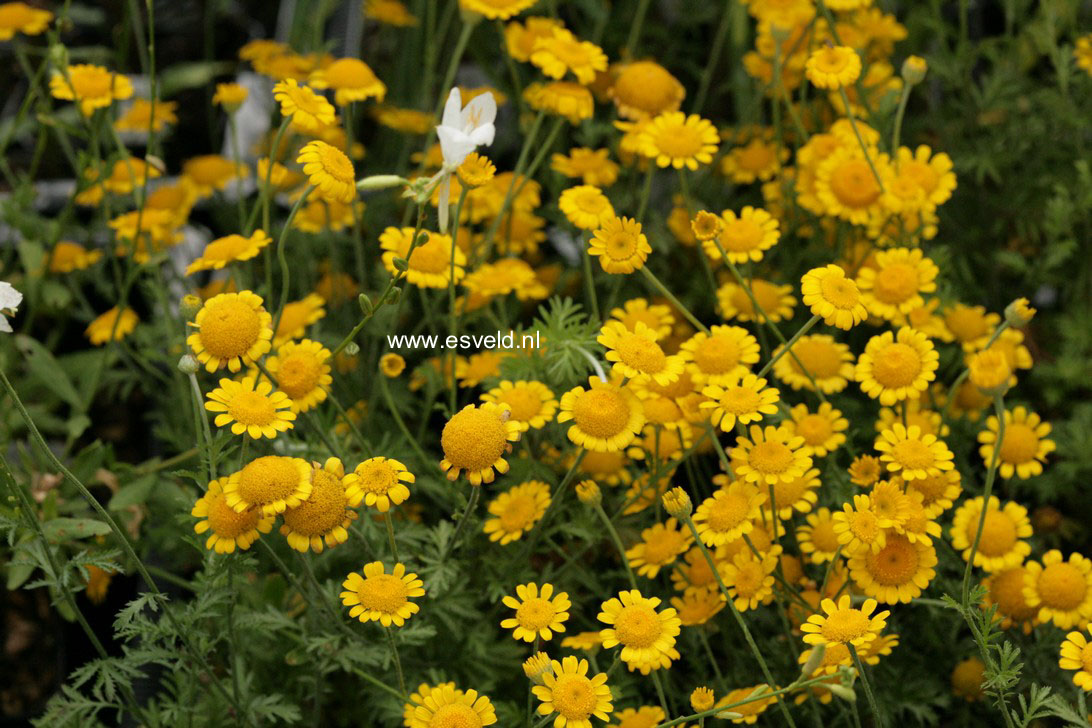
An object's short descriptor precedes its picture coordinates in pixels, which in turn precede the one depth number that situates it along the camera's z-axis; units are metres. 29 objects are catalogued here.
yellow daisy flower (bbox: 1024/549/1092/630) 1.46
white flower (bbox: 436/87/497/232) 1.45
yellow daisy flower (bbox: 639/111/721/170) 1.54
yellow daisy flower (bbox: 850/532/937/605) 1.42
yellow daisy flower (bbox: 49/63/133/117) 1.60
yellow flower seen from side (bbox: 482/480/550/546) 1.47
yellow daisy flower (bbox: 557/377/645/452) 1.42
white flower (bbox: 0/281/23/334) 1.38
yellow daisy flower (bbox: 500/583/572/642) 1.40
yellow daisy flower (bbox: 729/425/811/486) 1.43
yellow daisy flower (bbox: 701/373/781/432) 1.43
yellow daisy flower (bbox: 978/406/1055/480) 1.51
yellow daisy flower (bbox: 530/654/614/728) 1.37
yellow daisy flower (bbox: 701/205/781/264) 1.54
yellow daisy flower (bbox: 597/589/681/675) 1.39
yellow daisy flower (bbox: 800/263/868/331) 1.42
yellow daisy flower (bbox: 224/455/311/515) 1.38
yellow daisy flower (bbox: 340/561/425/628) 1.40
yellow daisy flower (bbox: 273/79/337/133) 1.46
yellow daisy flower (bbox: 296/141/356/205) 1.42
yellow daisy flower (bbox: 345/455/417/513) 1.39
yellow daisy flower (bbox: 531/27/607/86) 1.56
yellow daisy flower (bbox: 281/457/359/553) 1.39
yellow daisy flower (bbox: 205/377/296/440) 1.40
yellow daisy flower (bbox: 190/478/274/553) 1.40
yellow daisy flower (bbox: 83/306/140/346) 1.64
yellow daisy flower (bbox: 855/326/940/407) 1.46
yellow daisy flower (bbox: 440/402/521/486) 1.40
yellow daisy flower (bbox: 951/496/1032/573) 1.47
